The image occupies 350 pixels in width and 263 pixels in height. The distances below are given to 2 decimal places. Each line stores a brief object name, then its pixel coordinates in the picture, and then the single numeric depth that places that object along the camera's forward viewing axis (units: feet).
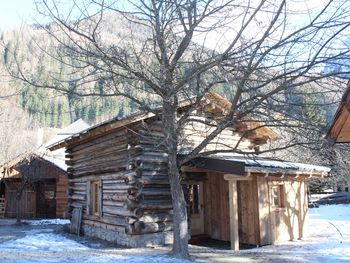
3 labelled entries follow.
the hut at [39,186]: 95.71
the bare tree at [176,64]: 32.99
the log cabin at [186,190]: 45.29
